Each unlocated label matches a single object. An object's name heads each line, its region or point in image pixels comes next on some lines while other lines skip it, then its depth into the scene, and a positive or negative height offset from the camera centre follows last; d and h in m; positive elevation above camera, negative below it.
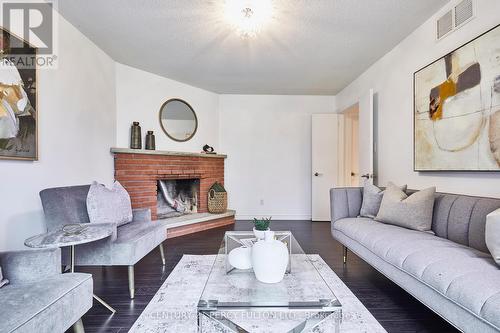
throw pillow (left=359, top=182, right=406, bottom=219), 2.70 -0.33
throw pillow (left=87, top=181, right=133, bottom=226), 2.19 -0.31
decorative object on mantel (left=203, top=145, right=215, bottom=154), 4.85 +0.35
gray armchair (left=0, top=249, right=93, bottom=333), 1.08 -0.57
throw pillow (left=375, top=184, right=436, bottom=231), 2.14 -0.34
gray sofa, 1.17 -0.52
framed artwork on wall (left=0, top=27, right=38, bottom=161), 1.93 +0.52
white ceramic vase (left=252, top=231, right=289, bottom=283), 1.48 -0.51
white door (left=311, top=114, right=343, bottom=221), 5.09 +0.16
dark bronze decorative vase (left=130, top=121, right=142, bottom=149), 3.81 +0.46
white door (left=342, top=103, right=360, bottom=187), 5.21 +0.36
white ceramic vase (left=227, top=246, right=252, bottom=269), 1.65 -0.55
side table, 1.55 -0.41
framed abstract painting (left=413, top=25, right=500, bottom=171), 1.96 +0.48
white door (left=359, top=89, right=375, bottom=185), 3.53 +0.41
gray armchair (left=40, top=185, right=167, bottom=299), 2.04 -0.55
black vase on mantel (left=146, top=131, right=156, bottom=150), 3.98 +0.41
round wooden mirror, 4.39 +0.82
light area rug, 1.64 -0.96
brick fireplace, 3.65 -0.03
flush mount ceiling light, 2.36 +1.43
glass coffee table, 1.25 -0.64
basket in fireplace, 4.69 -0.54
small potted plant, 2.08 -0.45
